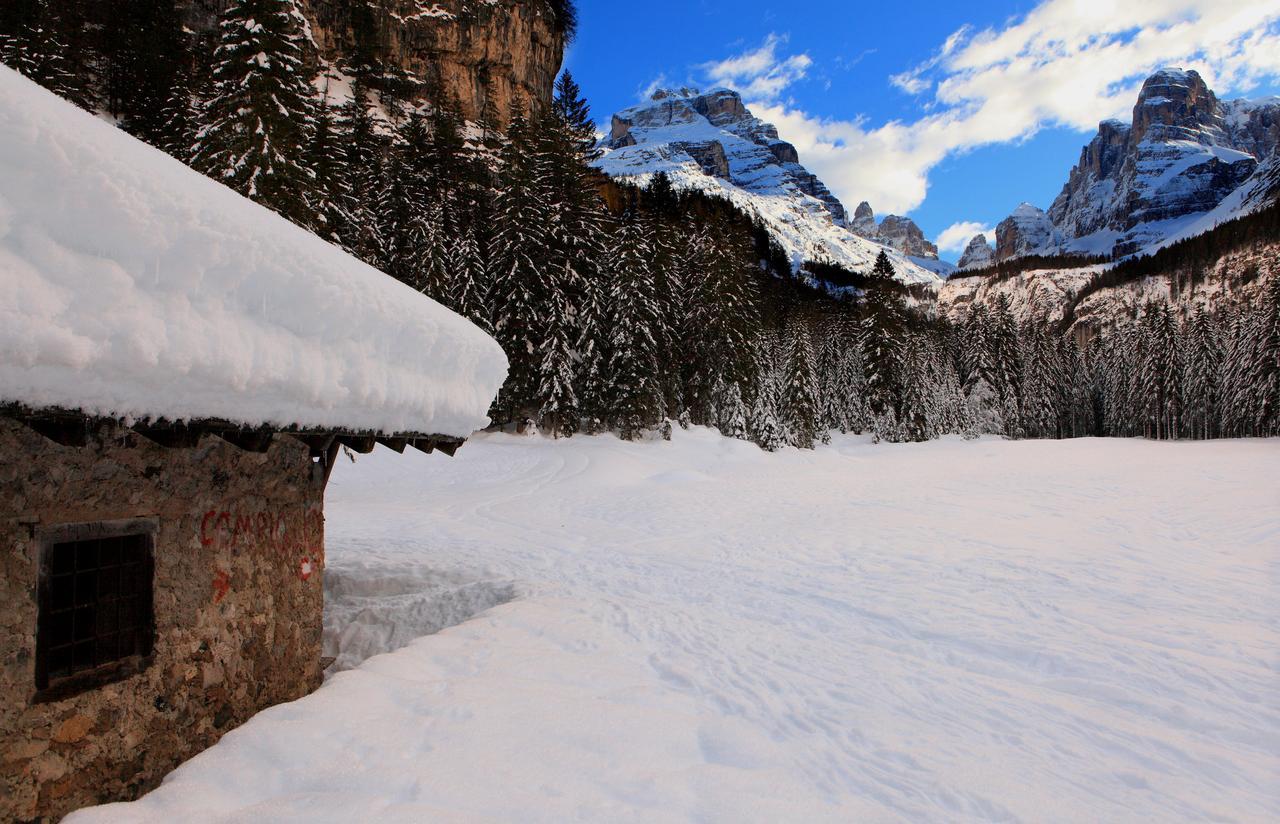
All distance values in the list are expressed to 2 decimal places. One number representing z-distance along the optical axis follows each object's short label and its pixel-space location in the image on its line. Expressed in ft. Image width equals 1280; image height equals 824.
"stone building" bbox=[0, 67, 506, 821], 8.67
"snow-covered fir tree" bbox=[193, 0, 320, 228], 52.21
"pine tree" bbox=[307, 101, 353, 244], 60.94
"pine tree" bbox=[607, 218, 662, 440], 94.43
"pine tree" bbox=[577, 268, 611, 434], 94.73
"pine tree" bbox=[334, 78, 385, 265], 89.04
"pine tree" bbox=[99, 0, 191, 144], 123.34
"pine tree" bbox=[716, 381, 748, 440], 115.85
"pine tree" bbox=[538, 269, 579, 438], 90.48
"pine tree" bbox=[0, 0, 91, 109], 97.37
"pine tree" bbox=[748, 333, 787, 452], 121.08
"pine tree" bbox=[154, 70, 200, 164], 103.42
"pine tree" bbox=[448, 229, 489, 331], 91.40
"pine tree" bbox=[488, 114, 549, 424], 91.35
